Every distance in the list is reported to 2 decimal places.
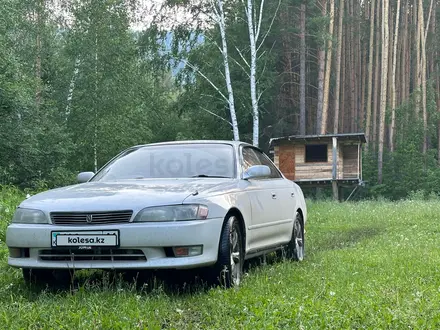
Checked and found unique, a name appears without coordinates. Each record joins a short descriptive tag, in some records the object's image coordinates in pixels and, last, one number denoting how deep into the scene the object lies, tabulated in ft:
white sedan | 19.24
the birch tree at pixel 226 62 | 96.68
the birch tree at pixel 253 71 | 96.36
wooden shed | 114.21
